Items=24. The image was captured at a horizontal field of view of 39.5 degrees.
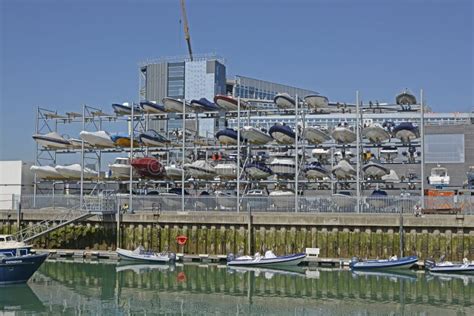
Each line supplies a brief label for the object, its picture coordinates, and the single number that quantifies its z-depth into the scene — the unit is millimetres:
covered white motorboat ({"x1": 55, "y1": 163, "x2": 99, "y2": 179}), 62156
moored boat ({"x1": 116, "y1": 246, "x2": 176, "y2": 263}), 47219
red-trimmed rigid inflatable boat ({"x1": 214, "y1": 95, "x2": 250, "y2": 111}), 59628
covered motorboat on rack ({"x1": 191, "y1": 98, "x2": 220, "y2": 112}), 60344
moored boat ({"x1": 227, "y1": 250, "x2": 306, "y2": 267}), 44500
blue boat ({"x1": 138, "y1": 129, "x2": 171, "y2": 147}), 61156
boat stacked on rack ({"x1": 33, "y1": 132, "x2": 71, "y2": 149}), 64312
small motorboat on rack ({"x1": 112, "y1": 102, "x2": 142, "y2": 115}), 62625
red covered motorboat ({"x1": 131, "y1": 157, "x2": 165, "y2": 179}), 57594
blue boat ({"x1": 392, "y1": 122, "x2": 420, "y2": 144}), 54531
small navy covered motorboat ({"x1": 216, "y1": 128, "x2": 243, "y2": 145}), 57906
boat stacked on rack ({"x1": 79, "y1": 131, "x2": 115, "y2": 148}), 61438
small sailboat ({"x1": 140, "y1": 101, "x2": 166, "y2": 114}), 61500
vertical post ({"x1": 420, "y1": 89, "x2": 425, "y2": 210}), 47281
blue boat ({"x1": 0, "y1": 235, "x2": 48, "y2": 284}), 38250
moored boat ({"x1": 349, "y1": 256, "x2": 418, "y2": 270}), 42353
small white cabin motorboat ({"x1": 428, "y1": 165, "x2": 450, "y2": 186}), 60912
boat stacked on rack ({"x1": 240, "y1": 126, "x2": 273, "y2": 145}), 56875
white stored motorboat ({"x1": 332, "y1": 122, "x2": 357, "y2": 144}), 55531
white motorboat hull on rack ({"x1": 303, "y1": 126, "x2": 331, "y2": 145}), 56219
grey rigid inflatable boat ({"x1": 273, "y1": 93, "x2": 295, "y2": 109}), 57625
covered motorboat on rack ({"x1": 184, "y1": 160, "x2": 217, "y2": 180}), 58531
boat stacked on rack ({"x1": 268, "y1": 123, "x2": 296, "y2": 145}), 56250
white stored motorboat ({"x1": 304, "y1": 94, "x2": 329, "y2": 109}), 55719
